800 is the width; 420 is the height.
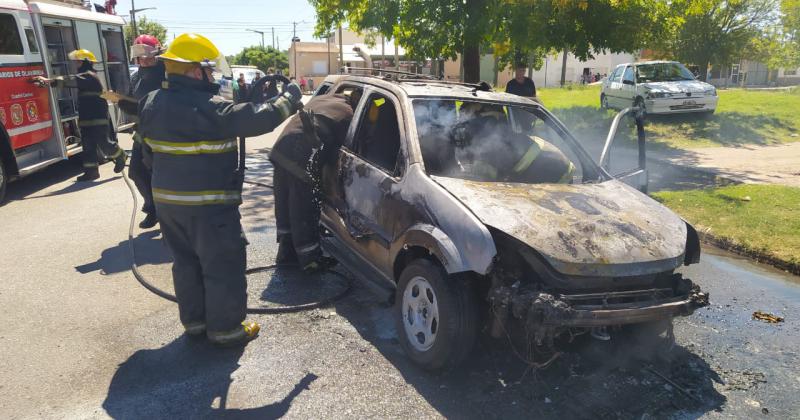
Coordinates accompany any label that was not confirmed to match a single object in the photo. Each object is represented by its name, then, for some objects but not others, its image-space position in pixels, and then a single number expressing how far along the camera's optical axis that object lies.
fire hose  4.02
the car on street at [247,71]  26.86
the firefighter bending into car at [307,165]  4.57
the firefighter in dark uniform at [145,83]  5.92
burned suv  2.96
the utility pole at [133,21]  48.24
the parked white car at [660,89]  13.80
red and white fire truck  7.45
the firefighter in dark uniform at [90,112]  8.19
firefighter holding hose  3.32
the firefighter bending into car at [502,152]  4.23
